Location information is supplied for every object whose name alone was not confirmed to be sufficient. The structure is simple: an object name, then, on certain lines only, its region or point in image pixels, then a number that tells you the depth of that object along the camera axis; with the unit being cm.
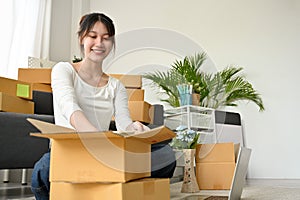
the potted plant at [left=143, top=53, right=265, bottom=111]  345
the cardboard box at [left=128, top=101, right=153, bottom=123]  204
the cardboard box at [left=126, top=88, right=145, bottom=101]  215
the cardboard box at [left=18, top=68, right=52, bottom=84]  207
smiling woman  101
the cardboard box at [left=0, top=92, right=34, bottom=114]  162
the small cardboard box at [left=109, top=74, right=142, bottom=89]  213
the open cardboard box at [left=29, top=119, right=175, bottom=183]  82
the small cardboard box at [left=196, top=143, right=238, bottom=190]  244
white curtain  352
